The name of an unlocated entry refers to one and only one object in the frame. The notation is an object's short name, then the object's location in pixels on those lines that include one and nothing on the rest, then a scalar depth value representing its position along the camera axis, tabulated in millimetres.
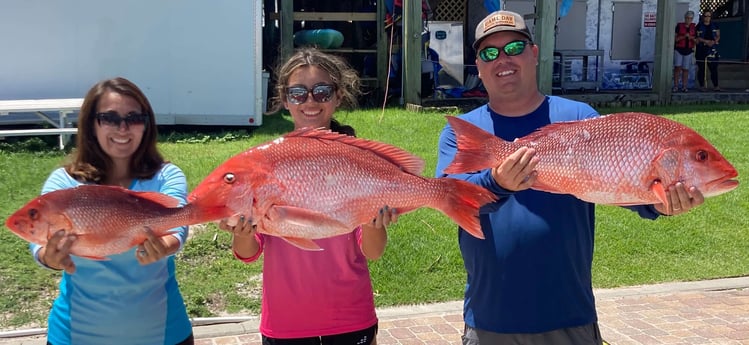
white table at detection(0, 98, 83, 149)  9430
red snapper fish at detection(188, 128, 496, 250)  2371
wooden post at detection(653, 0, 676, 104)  14766
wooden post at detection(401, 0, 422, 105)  12578
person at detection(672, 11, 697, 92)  17172
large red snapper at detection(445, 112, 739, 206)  2432
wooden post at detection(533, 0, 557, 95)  13086
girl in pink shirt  2848
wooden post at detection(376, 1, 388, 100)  14281
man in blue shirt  2742
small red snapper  2410
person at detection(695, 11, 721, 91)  17859
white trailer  10789
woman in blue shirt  2758
